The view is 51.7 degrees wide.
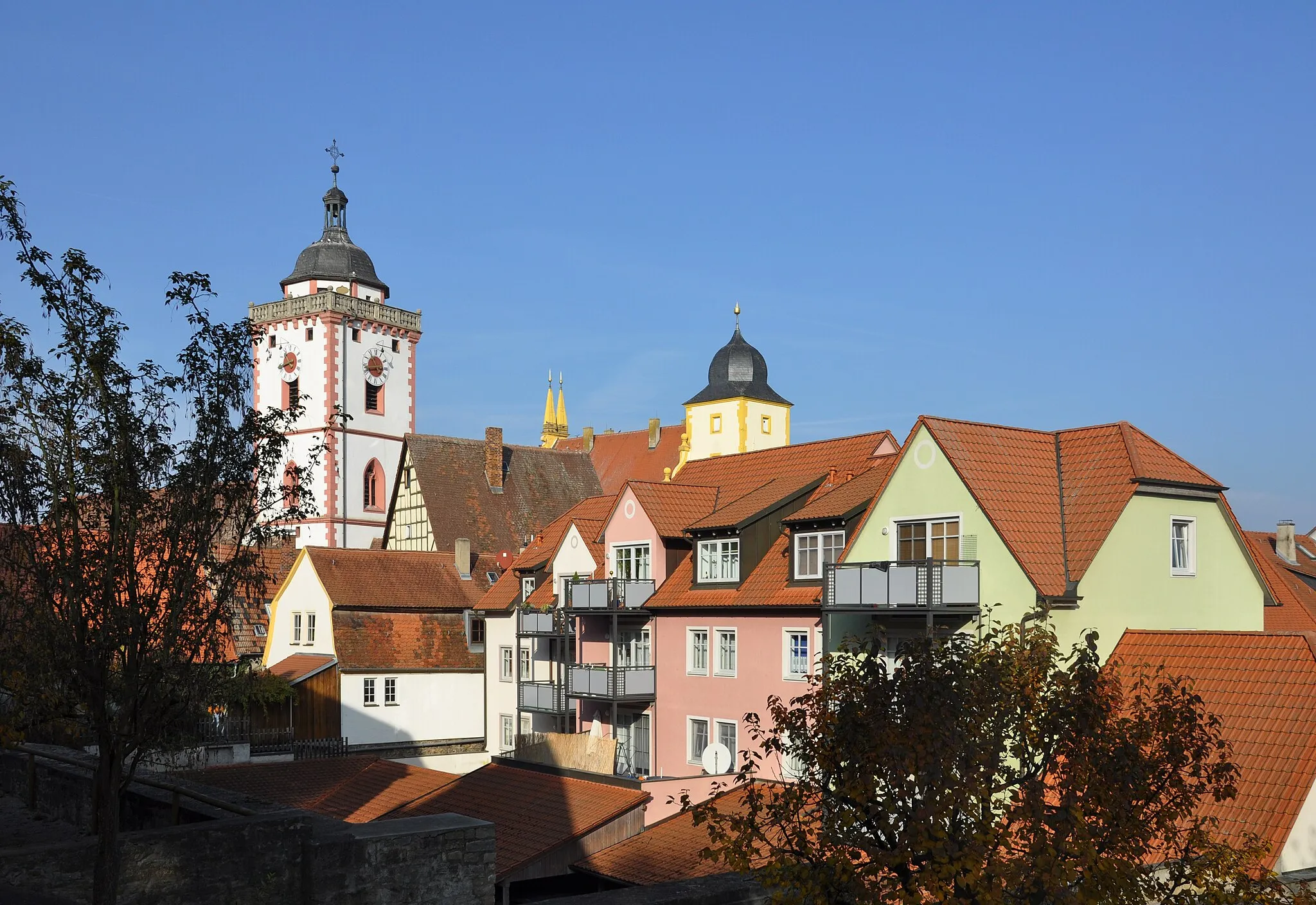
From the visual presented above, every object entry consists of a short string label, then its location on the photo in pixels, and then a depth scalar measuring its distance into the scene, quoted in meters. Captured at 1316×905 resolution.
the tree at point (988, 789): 9.80
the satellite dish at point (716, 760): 30.28
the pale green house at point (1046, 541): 26.20
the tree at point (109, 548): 11.27
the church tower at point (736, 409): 69.81
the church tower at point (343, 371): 75.38
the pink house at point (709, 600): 31.59
